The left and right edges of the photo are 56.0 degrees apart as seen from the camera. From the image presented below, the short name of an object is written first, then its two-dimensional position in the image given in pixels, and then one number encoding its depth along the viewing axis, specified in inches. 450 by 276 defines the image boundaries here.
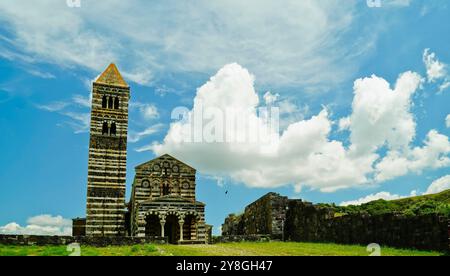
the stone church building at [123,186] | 1429.6
